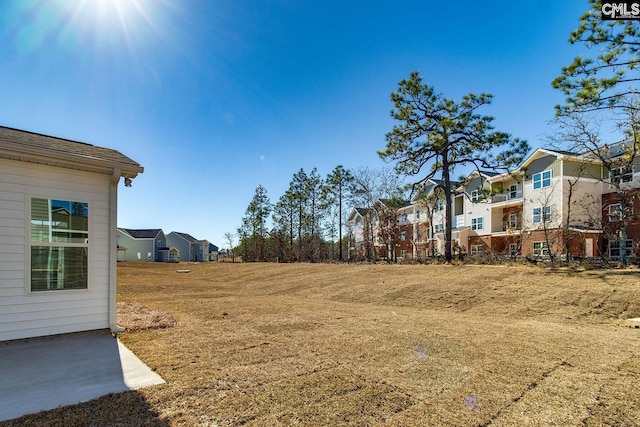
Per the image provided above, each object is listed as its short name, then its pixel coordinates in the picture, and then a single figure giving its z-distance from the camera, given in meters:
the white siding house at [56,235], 4.80
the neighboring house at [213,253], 61.54
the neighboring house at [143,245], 46.88
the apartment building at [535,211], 18.48
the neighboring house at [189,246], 54.00
